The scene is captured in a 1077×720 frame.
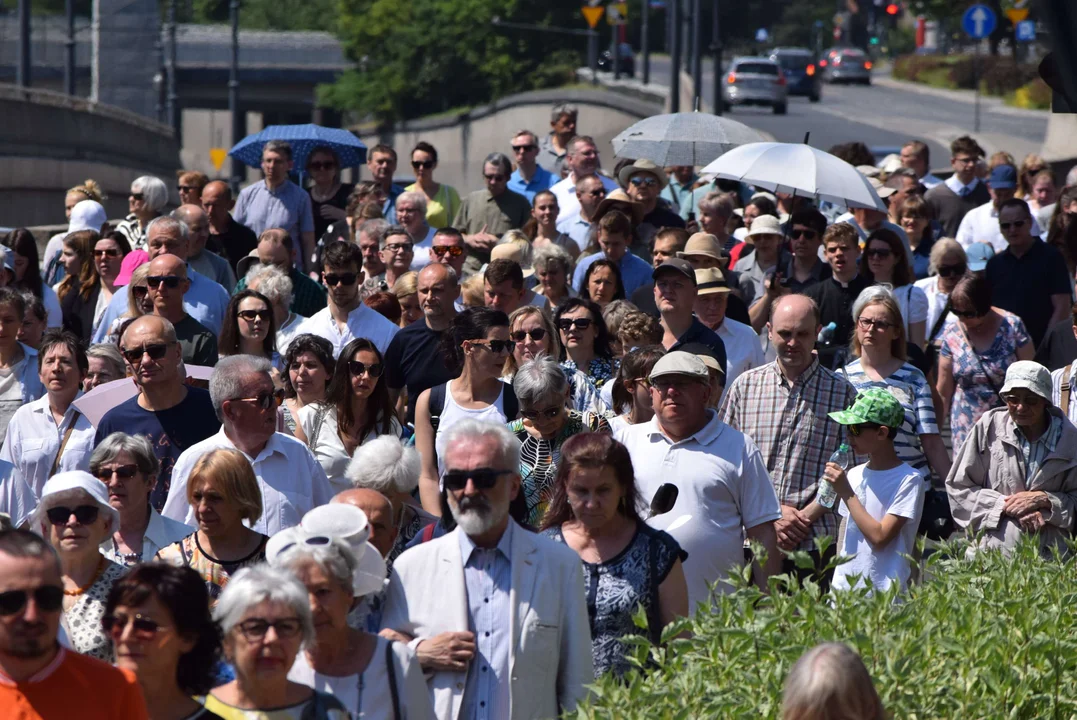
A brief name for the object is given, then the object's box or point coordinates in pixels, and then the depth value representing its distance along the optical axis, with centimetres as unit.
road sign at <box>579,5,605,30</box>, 9625
